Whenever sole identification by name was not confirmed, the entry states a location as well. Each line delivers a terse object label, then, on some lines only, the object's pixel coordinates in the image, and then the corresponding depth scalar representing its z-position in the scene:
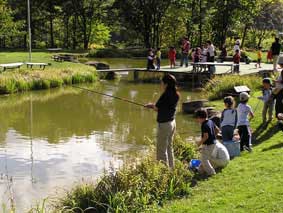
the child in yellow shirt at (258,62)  27.19
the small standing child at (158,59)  27.03
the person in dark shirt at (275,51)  21.27
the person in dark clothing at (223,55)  29.38
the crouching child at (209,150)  8.53
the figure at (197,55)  25.78
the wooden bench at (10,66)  24.61
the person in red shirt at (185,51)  26.97
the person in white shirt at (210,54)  25.12
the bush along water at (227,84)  18.61
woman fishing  8.06
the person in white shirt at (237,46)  24.88
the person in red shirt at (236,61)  24.27
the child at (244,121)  10.48
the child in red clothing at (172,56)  27.12
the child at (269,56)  28.59
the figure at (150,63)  27.09
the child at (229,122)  10.37
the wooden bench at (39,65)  25.58
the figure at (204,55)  25.55
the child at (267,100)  12.50
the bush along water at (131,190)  7.19
